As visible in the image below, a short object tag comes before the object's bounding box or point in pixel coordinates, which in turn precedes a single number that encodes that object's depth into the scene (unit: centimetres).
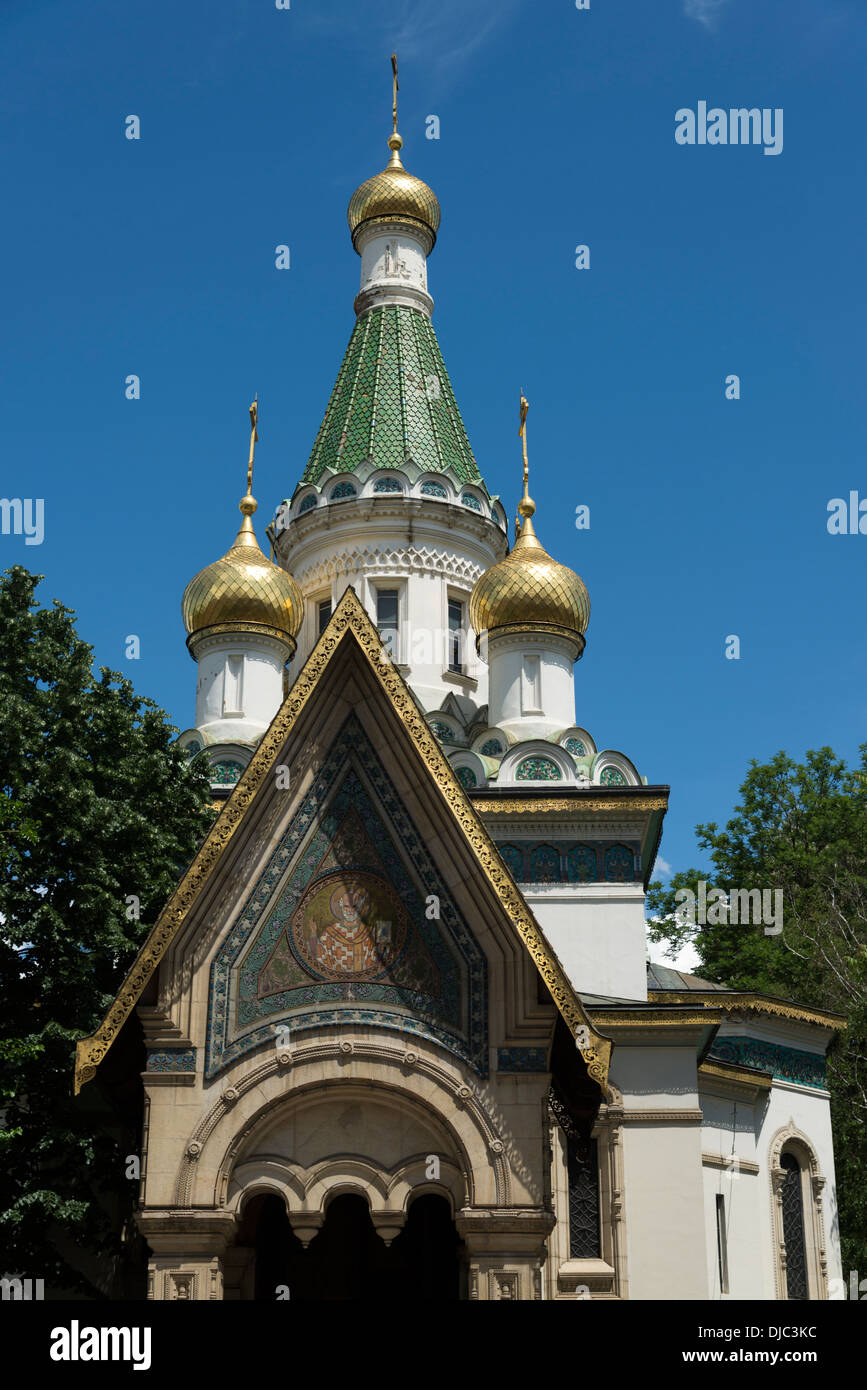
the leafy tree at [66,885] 1608
